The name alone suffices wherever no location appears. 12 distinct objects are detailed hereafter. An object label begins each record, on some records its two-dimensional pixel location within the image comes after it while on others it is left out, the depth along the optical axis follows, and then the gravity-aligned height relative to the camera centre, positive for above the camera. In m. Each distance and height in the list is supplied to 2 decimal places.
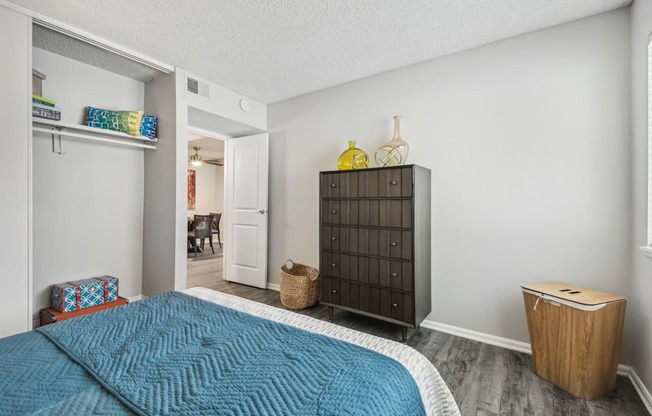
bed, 0.79 -0.52
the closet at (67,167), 2.02 +0.34
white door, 3.79 -0.05
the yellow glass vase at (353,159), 2.79 +0.45
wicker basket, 3.10 -0.90
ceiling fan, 8.56 +1.31
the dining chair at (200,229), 5.99 -0.48
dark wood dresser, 2.32 -0.31
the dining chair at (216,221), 7.34 -0.38
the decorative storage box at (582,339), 1.68 -0.78
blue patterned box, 2.49 -0.78
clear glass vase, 2.64 +0.52
